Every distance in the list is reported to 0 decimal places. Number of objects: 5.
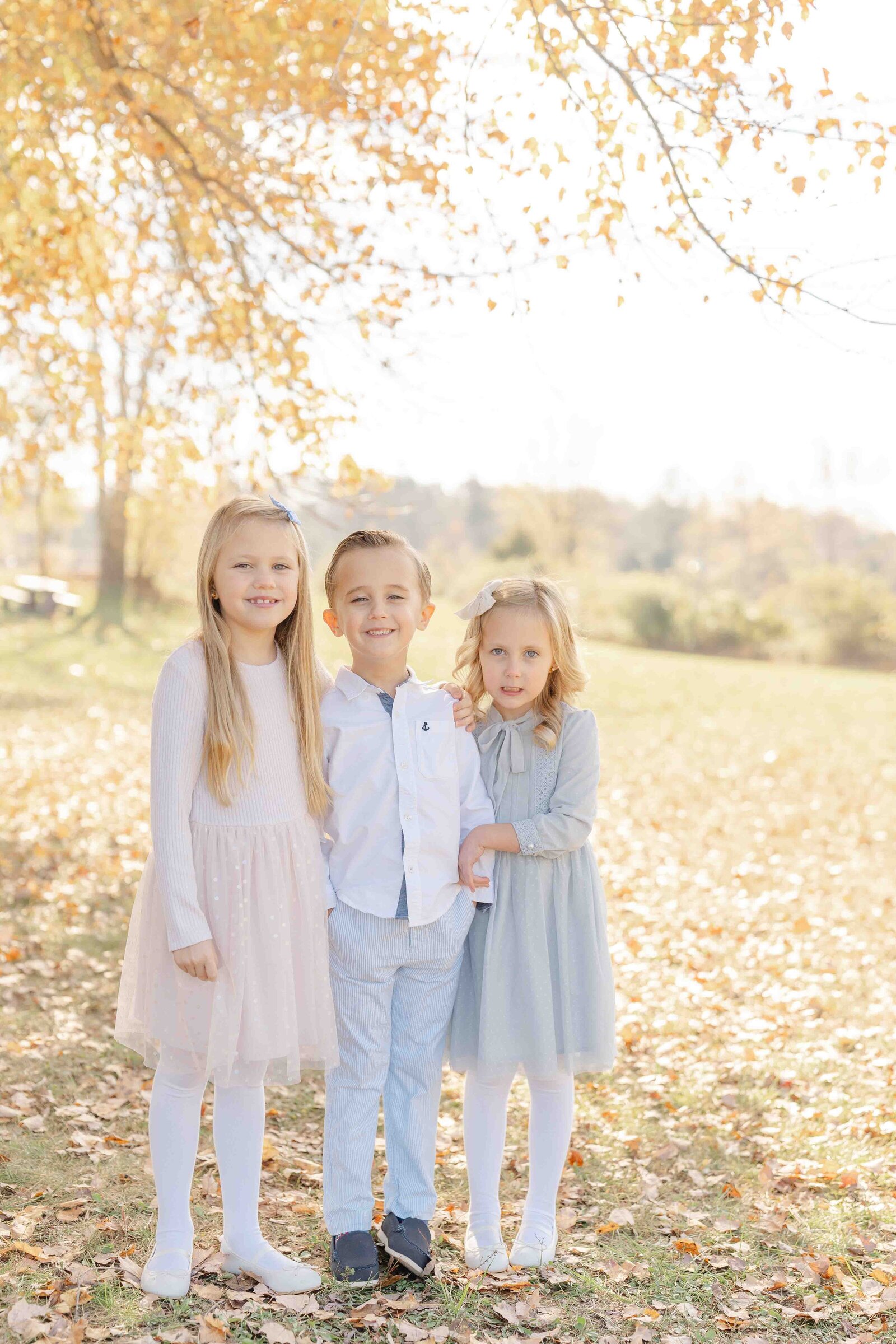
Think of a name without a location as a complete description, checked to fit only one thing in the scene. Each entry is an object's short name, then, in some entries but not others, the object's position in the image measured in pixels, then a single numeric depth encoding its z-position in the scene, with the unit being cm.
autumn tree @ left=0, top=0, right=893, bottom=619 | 414
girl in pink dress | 262
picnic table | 2116
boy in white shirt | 277
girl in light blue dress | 285
